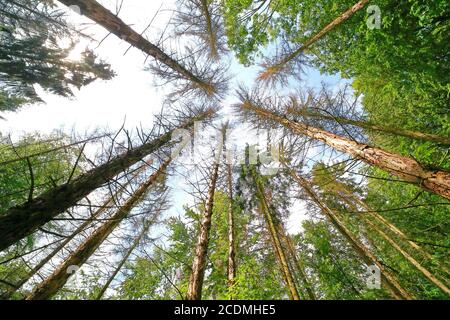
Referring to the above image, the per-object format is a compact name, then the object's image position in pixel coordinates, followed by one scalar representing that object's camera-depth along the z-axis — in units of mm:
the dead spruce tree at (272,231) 5766
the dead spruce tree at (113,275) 8398
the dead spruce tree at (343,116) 5722
